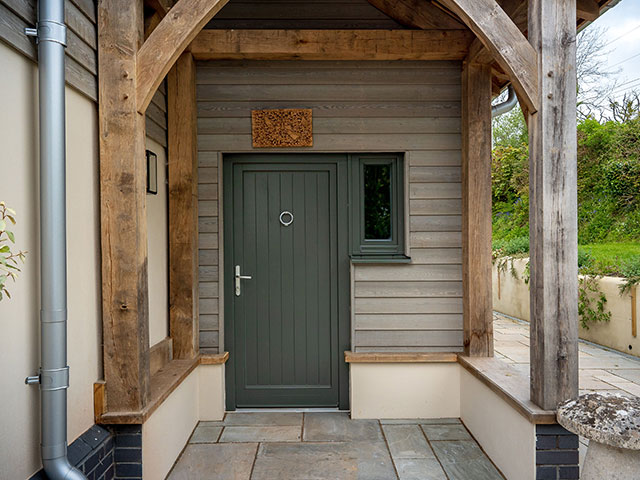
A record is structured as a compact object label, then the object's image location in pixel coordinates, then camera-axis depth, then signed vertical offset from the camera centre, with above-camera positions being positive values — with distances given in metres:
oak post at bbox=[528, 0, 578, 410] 2.24 +0.19
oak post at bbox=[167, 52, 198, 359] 3.31 +0.24
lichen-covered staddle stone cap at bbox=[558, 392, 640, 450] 1.75 -0.67
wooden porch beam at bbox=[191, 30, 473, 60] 3.31 +1.38
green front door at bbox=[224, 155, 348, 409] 3.66 -0.34
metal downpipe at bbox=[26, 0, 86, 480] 1.78 -0.02
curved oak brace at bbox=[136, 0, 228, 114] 2.25 +0.93
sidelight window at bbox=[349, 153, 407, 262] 3.64 +0.29
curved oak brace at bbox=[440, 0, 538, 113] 2.28 +0.95
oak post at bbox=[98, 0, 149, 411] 2.25 +0.20
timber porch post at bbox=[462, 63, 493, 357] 3.37 +0.25
